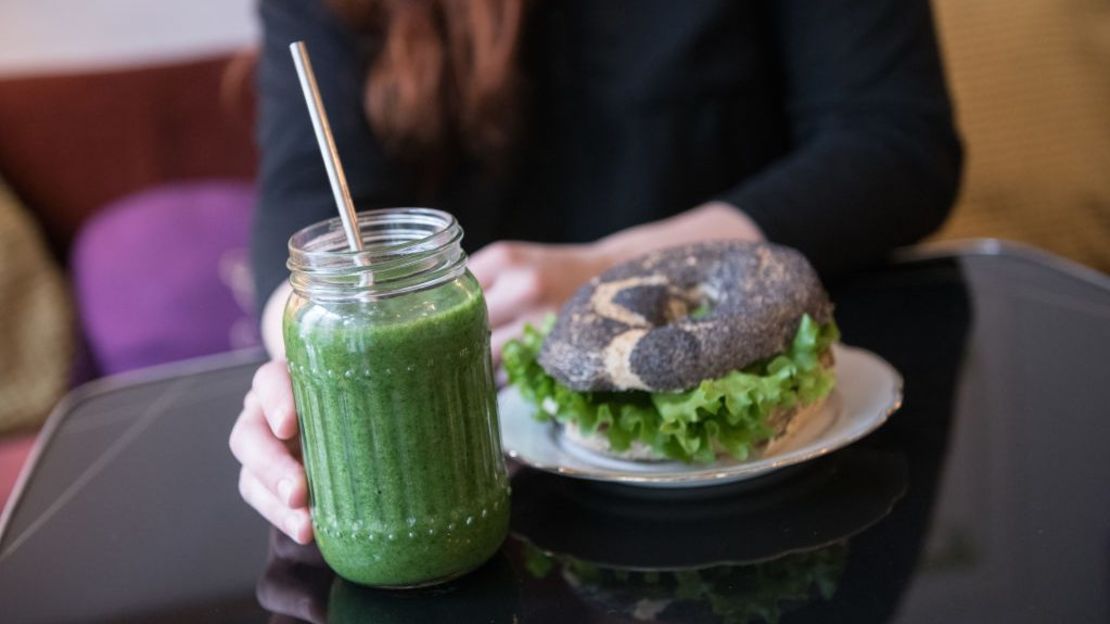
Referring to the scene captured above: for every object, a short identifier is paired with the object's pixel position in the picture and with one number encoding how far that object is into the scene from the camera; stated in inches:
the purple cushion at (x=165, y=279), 86.9
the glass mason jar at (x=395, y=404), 27.4
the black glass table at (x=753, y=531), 27.4
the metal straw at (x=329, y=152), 28.4
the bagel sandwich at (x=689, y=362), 31.3
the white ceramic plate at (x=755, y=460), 31.2
